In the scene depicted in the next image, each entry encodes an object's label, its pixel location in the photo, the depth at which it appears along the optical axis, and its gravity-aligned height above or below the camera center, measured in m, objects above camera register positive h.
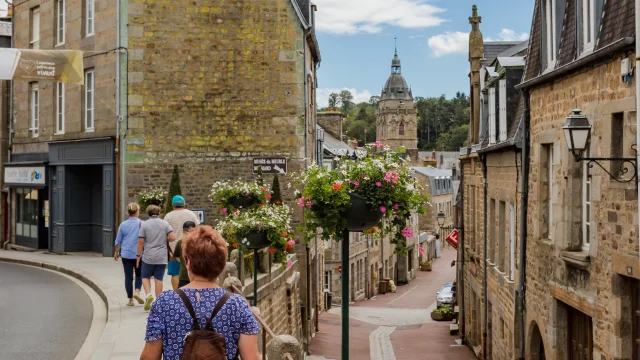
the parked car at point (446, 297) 35.60 -5.49
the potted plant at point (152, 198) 19.78 -0.48
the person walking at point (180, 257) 9.80 -1.04
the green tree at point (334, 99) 177.26 +19.03
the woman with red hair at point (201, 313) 4.46 -0.78
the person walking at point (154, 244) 10.93 -0.92
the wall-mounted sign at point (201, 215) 20.19 -0.93
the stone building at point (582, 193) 8.62 -0.16
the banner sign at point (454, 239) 27.79 -2.11
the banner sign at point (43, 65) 19.33 +2.87
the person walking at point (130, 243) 11.60 -0.97
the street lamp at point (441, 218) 28.27 -1.40
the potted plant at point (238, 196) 16.34 -0.35
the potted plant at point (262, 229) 11.73 -0.76
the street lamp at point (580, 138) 8.45 +0.48
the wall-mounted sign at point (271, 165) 19.88 +0.37
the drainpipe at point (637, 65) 7.49 +1.14
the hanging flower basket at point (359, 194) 7.93 -0.14
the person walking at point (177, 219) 11.02 -0.59
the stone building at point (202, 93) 20.30 +2.27
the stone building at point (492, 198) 14.90 -0.41
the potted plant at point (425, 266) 65.62 -7.31
